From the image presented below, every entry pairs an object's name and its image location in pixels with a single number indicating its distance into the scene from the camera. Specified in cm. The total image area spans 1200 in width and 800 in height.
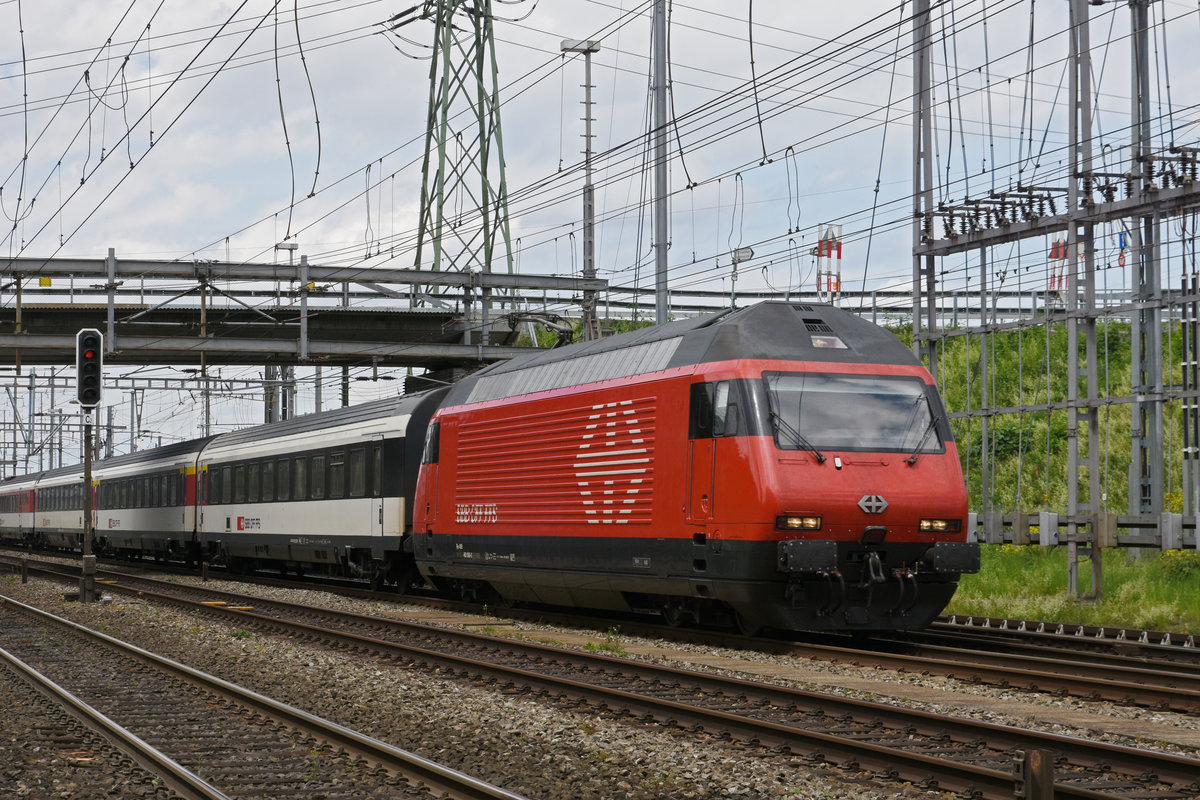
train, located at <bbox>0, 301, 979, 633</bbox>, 1403
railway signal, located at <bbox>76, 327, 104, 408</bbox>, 2255
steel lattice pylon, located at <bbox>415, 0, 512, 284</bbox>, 3847
